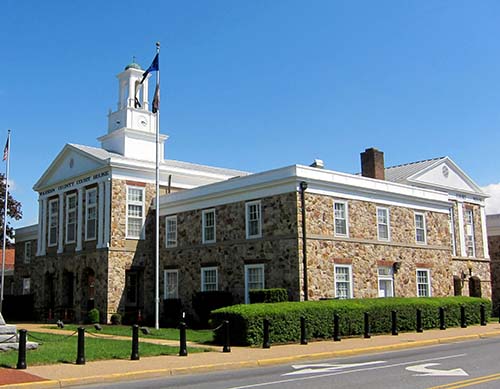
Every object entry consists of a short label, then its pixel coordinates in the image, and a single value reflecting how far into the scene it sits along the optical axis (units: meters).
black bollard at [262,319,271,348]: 19.62
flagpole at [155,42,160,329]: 29.24
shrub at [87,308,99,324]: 32.88
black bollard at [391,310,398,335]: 24.17
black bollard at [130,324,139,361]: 16.33
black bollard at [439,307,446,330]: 26.58
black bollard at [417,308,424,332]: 25.25
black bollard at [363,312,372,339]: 22.64
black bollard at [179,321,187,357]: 17.42
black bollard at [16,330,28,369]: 14.30
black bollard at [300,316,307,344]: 20.79
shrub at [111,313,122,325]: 32.75
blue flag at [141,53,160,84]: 29.39
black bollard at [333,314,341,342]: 21.92
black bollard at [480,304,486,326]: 28.94
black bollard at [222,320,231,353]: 18.29
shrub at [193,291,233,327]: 29.02
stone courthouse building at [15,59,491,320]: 27.88
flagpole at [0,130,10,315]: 39.03
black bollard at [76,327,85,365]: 15.38
